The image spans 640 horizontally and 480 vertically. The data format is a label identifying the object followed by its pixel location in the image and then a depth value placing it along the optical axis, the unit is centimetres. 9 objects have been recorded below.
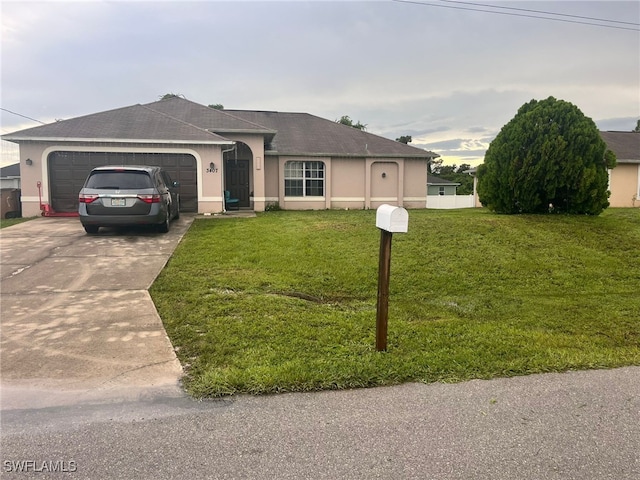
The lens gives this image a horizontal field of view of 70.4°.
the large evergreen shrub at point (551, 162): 1230
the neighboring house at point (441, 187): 3600
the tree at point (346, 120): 4653
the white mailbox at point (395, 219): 397
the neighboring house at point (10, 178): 2917
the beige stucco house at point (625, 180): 2434
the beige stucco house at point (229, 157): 1543
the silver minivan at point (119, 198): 1036
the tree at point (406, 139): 4647
